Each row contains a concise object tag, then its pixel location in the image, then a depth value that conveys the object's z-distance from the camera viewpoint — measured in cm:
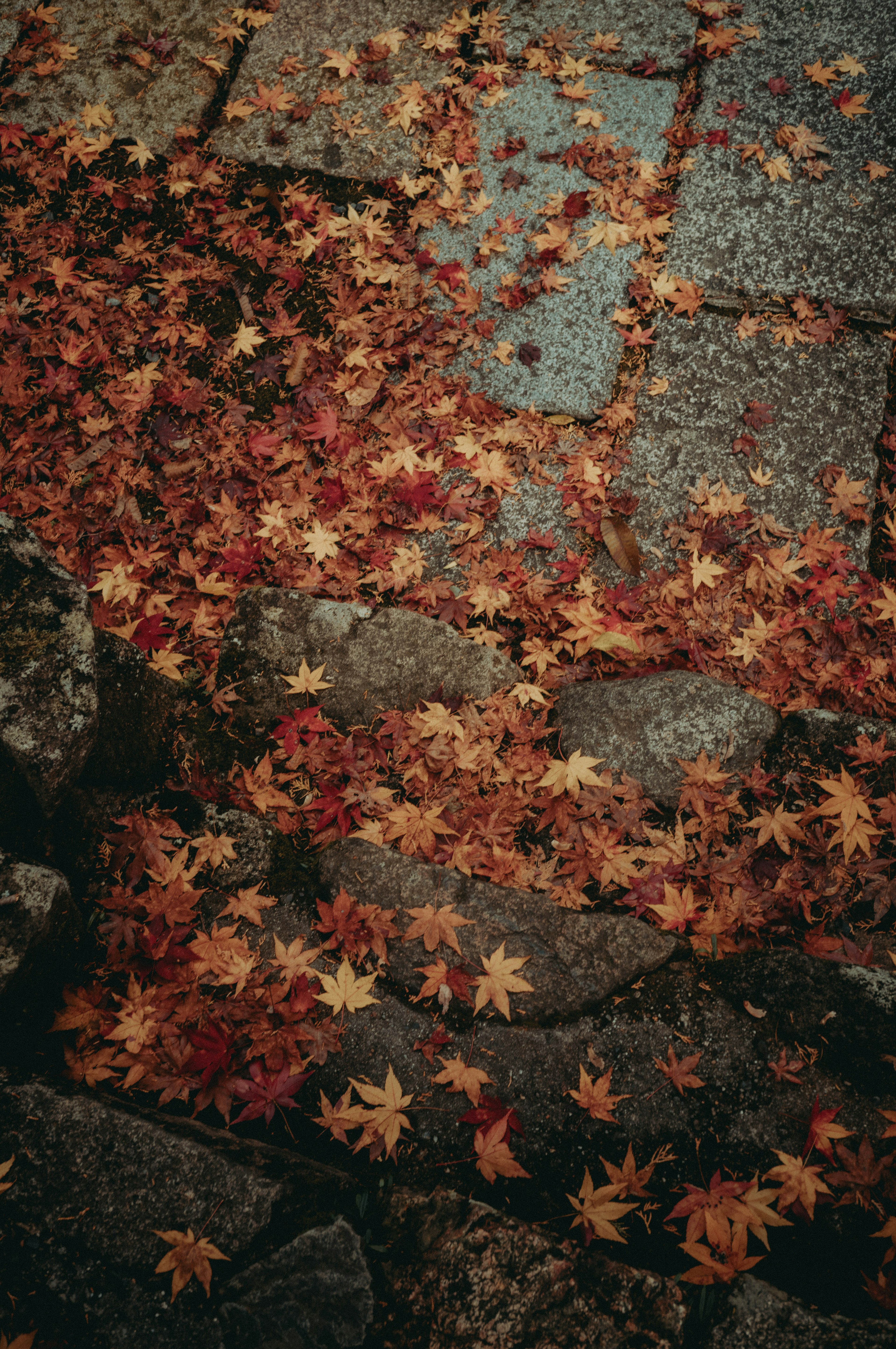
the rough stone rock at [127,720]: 233
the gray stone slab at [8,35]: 438
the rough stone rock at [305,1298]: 151
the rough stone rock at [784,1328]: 145
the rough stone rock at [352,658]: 269
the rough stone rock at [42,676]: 201
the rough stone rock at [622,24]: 386
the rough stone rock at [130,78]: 410
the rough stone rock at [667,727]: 247
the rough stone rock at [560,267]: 334
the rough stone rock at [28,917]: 185
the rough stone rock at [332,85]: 389
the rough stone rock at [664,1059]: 183
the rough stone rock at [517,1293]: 153
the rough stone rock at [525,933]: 208
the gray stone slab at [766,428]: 307
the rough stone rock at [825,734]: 245
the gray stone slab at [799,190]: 333
